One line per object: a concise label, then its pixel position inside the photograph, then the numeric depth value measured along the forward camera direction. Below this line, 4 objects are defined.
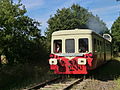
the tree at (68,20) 15.65
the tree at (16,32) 9.07
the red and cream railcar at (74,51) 7.16
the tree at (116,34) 28.19
